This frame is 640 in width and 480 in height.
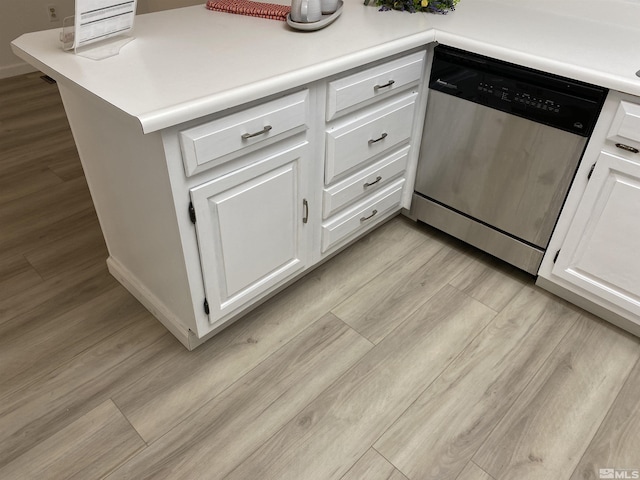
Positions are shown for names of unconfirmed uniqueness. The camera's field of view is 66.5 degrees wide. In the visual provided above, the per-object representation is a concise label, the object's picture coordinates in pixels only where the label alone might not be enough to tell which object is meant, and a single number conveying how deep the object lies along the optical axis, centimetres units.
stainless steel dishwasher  158
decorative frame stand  128
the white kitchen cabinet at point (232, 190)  125
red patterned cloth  173
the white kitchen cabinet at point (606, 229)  148
